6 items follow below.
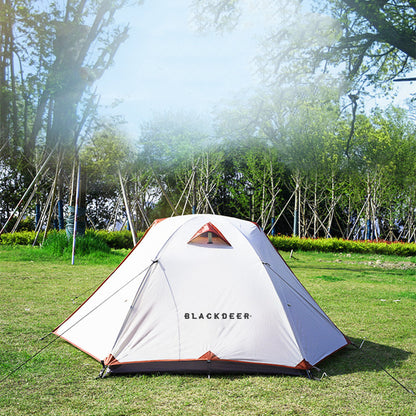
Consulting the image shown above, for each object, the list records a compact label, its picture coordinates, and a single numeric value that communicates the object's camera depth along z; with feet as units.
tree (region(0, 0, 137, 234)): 33.42
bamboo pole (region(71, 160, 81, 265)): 33.23
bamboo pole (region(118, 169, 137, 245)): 30.96
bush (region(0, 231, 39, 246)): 48.34
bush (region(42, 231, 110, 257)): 36.92
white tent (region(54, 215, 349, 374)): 12.26
